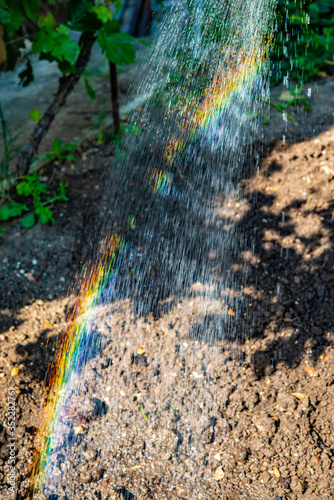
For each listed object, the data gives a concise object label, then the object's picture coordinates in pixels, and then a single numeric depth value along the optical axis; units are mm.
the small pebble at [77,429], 2193
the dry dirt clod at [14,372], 2362
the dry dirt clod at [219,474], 2014
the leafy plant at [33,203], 3283
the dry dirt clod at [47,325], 2649
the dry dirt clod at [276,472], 1988
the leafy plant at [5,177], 3327
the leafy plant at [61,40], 2713
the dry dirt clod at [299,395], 2245
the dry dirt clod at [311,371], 2328
